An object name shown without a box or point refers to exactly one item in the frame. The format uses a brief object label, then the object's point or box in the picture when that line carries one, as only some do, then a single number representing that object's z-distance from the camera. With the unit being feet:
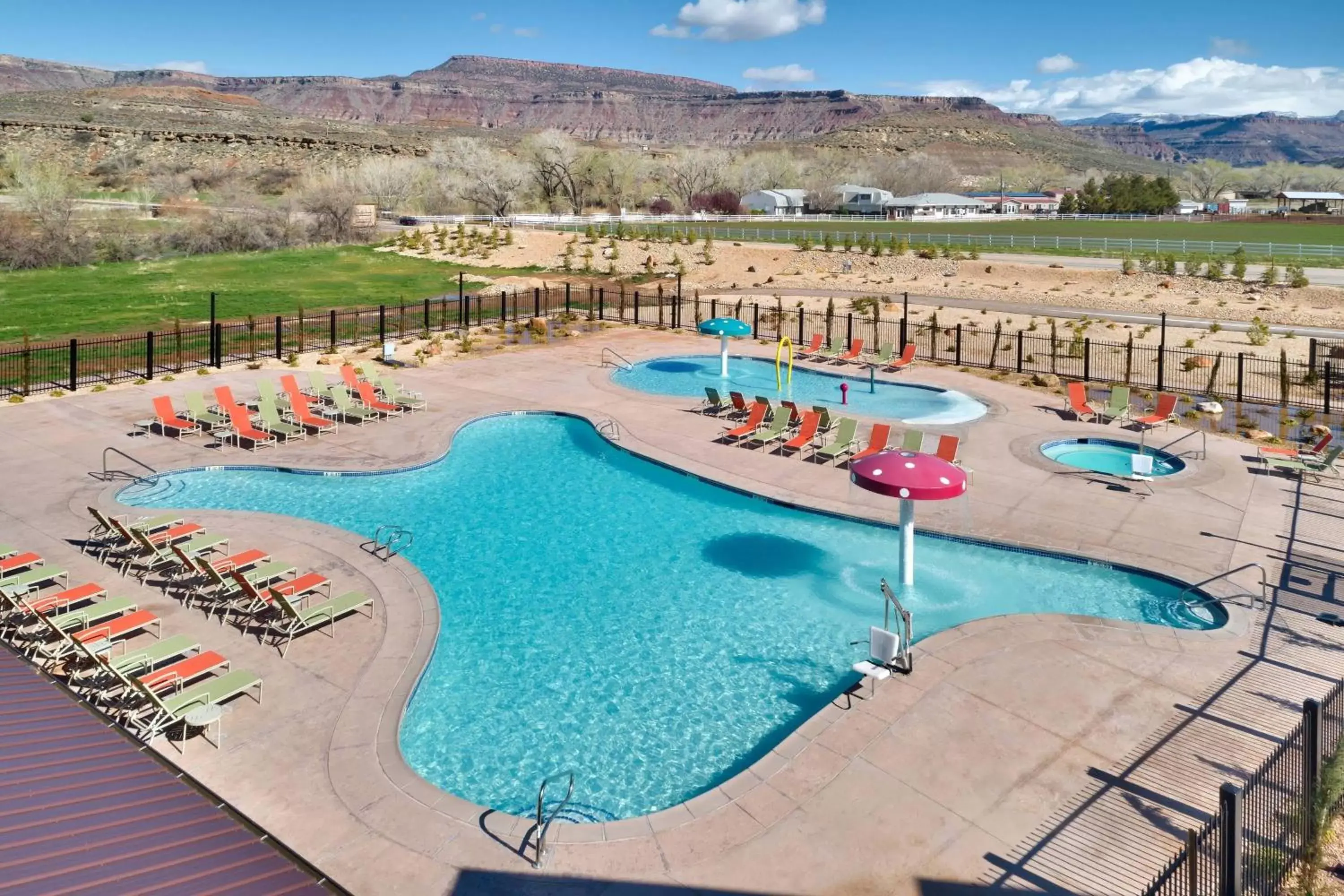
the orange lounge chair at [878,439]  63.98
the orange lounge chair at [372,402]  77.56
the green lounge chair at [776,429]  67.82
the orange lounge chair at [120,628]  36.81
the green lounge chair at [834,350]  101.91
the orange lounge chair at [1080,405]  75.87
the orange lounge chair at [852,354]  101.45
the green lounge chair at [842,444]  65.05
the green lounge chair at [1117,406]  75.05
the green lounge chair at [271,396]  74.08
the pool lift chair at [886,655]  34.99
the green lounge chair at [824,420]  69.31
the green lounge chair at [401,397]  78.84
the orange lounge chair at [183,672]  33.60
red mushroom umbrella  41.50
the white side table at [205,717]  31.14
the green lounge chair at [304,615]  38.86
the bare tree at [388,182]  290.97
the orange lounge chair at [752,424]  69.72
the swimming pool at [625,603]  33.88
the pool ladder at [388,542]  48.98
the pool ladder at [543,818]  26.13
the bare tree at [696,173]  371.15
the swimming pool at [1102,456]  65.41
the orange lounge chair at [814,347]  104.58
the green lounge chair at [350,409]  75.05
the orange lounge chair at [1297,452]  61.87
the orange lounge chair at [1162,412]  71.97
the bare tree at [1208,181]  531.09
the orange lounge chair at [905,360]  97.45
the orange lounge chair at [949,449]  59.98
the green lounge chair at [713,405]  78.33
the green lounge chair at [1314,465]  59.88
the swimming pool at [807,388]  81.15
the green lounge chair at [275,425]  70.23
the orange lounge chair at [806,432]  67.67
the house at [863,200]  357.41
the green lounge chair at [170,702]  31.78
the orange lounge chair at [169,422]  70.38
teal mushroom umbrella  87.45
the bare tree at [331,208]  231.50
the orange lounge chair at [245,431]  68.23
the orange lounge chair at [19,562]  42.96
